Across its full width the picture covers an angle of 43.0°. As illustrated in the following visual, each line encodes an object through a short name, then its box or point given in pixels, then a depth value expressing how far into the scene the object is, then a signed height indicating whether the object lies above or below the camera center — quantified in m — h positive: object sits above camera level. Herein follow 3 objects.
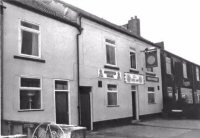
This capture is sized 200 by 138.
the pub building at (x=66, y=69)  10.27 +1.30
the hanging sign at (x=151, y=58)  18.99 +2.62
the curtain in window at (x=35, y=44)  11.46 +2.27
